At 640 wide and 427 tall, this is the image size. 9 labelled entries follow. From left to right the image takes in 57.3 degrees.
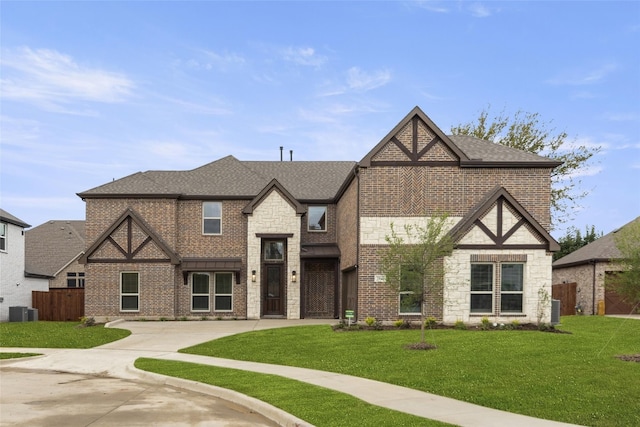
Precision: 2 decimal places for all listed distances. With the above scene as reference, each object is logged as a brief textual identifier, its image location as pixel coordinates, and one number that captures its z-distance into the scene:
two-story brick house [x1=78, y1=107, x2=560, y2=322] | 22.47
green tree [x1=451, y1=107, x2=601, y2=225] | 47.34
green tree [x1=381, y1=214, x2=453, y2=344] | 18.45
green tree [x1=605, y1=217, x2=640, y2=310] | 16.12
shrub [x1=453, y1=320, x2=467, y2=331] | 21.84
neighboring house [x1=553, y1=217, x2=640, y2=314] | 32.69
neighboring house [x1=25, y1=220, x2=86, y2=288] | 42.94
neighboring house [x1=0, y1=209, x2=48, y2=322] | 32.94
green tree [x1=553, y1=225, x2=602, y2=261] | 53.69
